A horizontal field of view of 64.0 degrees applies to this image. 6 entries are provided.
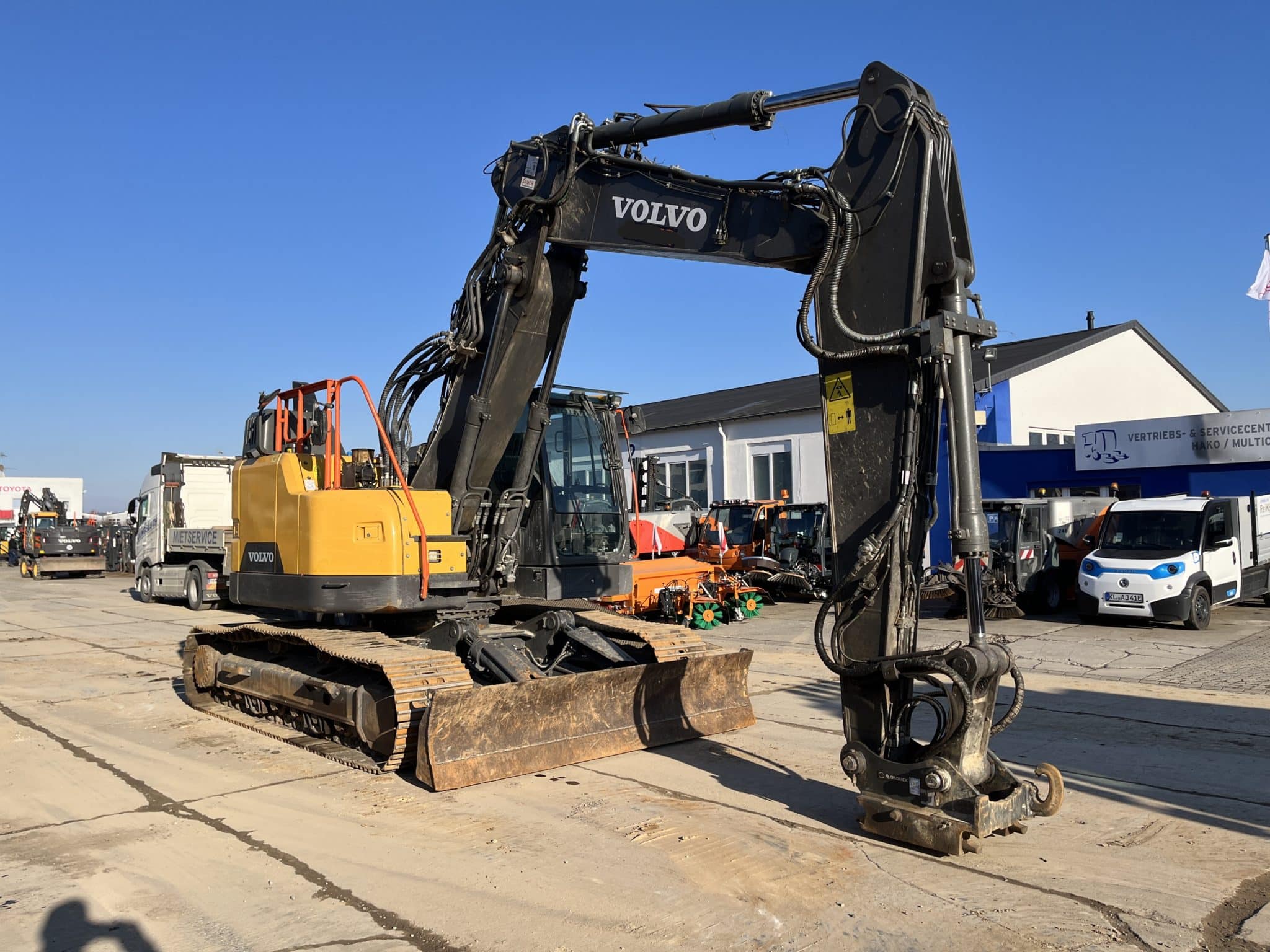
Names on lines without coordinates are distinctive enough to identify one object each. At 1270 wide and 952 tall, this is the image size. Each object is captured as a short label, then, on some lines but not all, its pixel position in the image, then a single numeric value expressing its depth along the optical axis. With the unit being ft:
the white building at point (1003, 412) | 91.20
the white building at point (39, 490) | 175.42
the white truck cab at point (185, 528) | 70.95
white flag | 72.95
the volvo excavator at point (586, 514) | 17.22
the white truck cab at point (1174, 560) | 49.67
